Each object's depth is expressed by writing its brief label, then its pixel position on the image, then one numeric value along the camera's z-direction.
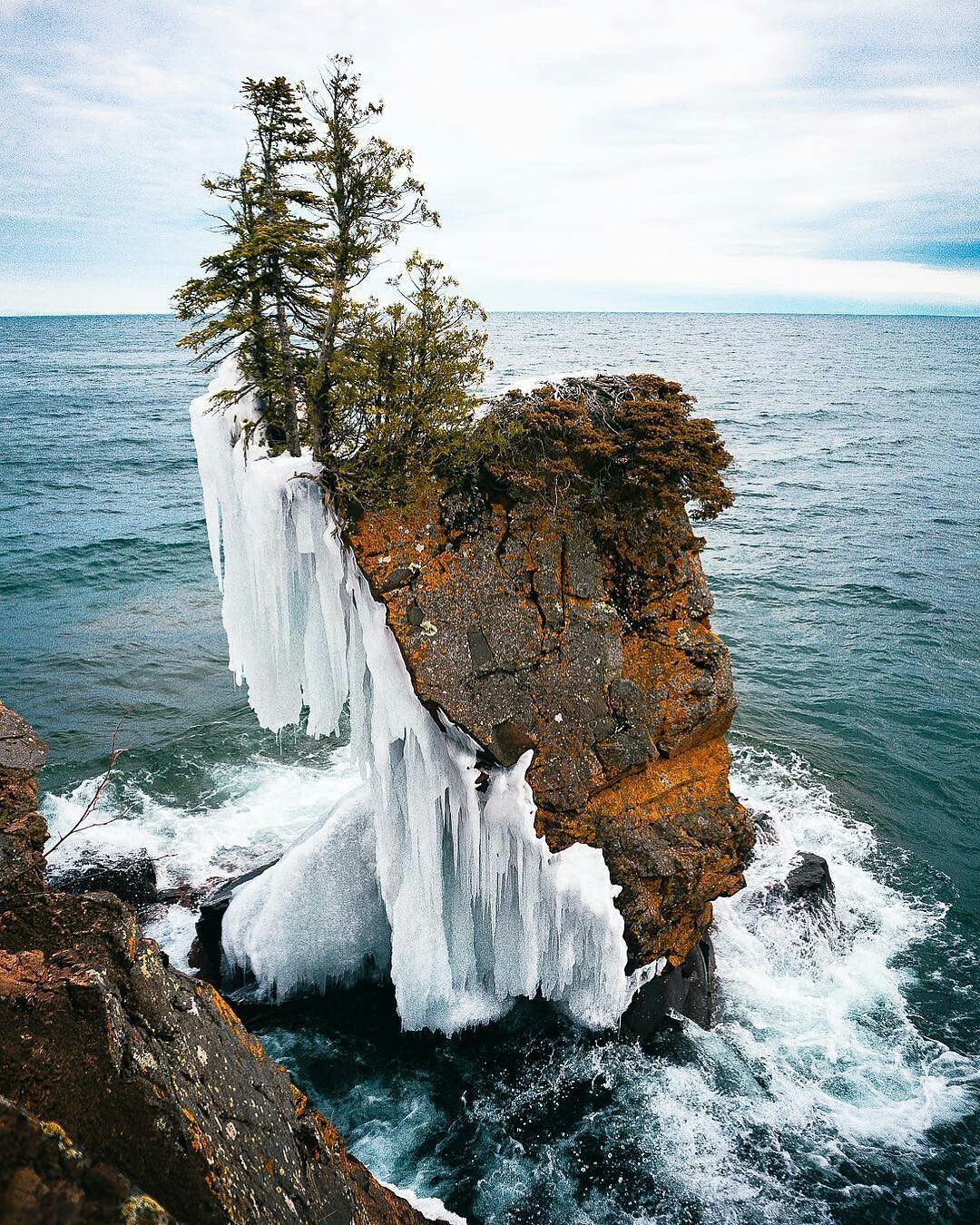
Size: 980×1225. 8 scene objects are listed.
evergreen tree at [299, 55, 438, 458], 9.73
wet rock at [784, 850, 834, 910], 15.37
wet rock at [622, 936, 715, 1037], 12.79
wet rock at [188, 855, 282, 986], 13.59
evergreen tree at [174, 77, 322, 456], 9.77
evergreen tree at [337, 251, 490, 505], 9.86
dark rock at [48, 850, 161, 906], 14.97
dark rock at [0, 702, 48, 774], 8.25
